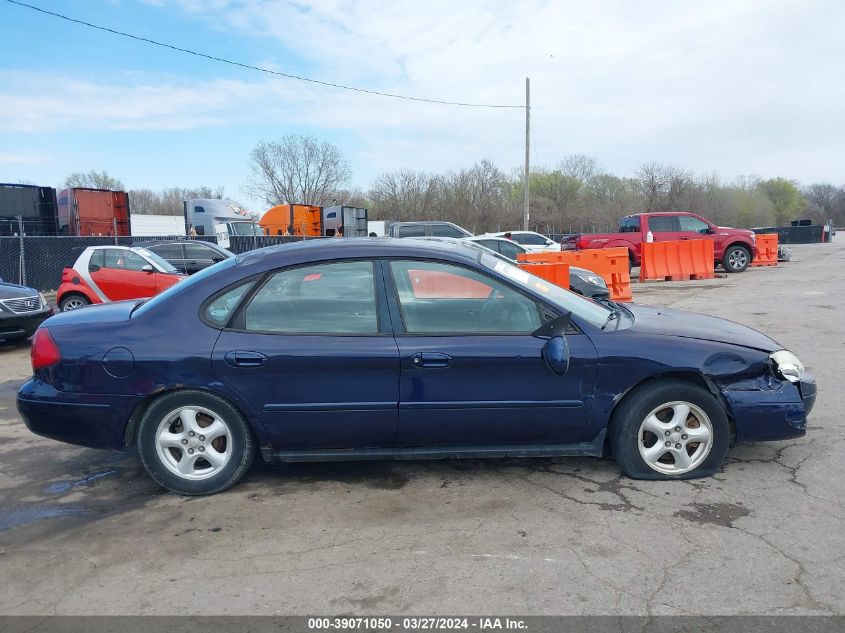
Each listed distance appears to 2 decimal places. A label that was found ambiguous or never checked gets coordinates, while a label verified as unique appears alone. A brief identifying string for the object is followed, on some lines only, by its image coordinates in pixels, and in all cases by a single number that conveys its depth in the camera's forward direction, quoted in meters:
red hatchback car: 11.27
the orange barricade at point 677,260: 18.14
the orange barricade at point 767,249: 22.47
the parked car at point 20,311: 9.18
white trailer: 42.66
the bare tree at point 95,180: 71.69
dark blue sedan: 3.73
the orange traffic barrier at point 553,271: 10.68
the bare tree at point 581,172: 68.38
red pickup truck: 19.06
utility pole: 30.94
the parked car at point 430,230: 22.84
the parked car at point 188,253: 14.27
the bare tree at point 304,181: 59.38
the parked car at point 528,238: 22.16
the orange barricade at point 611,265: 14.05
